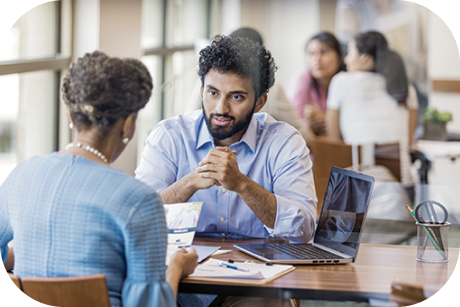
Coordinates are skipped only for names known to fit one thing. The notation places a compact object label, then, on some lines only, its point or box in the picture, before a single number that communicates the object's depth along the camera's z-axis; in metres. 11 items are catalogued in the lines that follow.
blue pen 3.14
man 3.52
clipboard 3.08
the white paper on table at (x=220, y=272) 3.08
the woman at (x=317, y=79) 6.61
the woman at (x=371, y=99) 6.48
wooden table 3.05
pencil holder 3.27
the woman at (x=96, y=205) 2.93
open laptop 3.26
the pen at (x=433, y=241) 3.28
